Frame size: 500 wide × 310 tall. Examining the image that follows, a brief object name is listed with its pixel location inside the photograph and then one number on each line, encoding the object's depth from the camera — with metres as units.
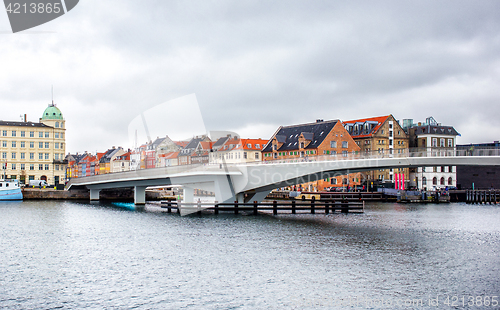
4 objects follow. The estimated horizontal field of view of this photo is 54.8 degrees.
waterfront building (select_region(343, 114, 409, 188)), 109.25
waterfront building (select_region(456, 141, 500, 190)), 108.19
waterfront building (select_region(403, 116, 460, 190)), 114.00
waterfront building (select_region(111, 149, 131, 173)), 168.00
